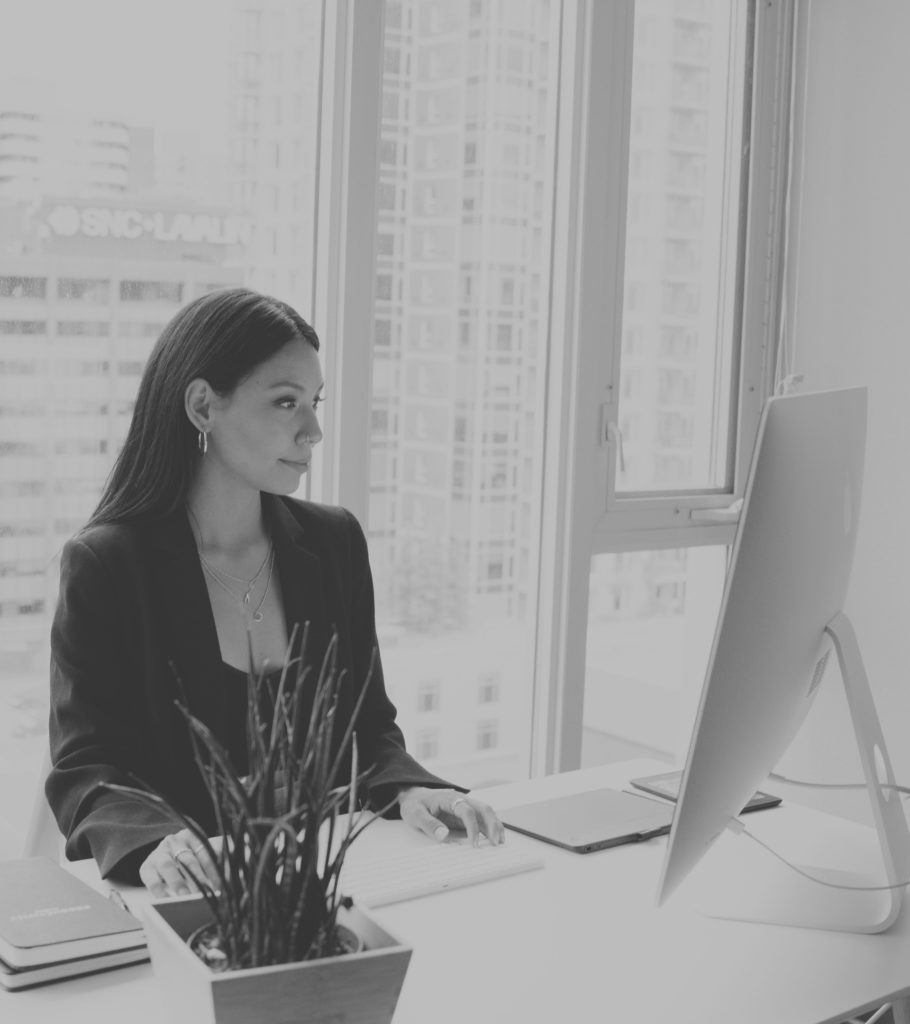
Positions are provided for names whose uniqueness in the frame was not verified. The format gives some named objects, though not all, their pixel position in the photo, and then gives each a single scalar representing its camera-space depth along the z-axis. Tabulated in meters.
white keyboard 1.49
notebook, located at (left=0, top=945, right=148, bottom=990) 1.22
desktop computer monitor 1.23
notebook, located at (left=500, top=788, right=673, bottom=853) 1.72
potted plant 0.98
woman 1.83
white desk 1.22
